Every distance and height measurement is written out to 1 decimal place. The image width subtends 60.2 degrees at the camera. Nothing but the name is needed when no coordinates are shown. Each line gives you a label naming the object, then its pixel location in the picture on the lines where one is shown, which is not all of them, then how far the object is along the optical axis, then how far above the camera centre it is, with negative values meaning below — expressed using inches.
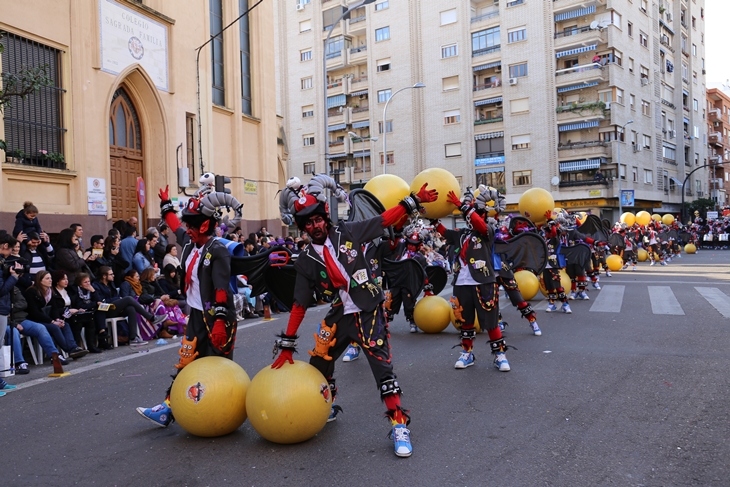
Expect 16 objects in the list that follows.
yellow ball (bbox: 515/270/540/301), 495.8 -34.9
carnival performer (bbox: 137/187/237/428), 206.4 -13.4
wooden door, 676.7 +104.4
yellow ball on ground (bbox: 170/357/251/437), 189.8 -45.5
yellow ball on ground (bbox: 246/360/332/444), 180.5 -45.7
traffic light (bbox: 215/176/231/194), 412.6 +44.3
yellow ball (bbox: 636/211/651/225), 1101.1 +26.9
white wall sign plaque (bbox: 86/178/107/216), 612.4 +55.0
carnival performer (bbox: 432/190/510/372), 285.4 -23.5
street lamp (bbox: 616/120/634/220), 1711.4 +195.7
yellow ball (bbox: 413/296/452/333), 386.6 -45.7
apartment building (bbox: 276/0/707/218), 1723.7 +436.2
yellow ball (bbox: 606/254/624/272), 929.5 -41.0
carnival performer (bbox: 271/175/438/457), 190.9 -13.5
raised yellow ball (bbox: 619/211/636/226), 1101.4 +26.8
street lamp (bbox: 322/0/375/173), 796.0 +167.8
